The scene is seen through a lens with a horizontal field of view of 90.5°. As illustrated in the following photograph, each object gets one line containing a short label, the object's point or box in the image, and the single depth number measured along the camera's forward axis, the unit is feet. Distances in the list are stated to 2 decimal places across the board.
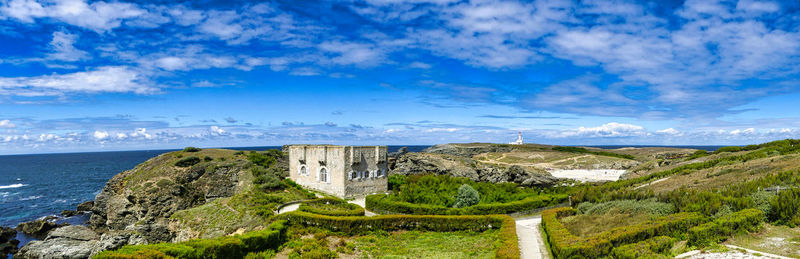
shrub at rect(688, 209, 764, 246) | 55.26
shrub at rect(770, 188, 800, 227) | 60.30
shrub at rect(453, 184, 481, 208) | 108.65
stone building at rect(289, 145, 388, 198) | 132.57
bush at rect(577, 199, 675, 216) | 73.54
